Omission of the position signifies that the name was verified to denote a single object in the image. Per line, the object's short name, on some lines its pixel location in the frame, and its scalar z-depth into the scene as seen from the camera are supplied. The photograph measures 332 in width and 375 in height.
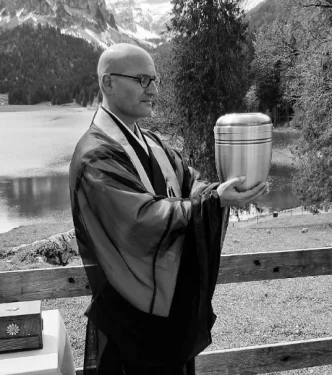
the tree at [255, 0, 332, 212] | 11.78
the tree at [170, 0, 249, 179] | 18.08
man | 1.65
